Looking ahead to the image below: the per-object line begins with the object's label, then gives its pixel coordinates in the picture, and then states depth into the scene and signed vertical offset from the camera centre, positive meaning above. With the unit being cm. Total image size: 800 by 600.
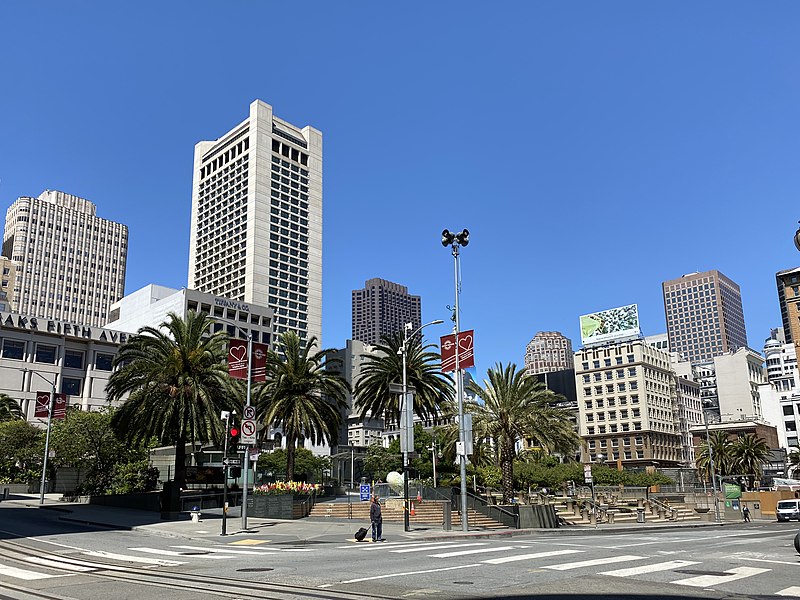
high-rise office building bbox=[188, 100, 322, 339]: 16038 +5832
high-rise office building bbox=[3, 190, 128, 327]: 18362 +5504
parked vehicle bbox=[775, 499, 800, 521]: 5759 -431
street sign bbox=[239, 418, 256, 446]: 2944 +139
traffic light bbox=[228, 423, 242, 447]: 2836 +125
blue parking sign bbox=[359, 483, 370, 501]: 3950 -155
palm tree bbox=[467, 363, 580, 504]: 4562 +303
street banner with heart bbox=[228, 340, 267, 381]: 3156 +472
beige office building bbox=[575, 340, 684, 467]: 12650 +1015
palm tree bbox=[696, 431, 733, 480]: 9681 +25
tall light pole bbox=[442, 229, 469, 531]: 3105 +398
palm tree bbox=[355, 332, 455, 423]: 5516 +647
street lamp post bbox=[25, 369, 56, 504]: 4930 +366
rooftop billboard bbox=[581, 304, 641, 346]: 13925 +2723
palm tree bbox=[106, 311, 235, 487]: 3969 +457
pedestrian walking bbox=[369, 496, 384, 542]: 2522 -205
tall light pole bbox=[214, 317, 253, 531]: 2989 +40
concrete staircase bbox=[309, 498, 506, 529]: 3701 -264
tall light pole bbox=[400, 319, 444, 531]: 3198 +221
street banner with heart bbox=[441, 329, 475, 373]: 3231 +514
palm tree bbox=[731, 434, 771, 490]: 9519 +42
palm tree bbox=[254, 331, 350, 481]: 5084 +498
